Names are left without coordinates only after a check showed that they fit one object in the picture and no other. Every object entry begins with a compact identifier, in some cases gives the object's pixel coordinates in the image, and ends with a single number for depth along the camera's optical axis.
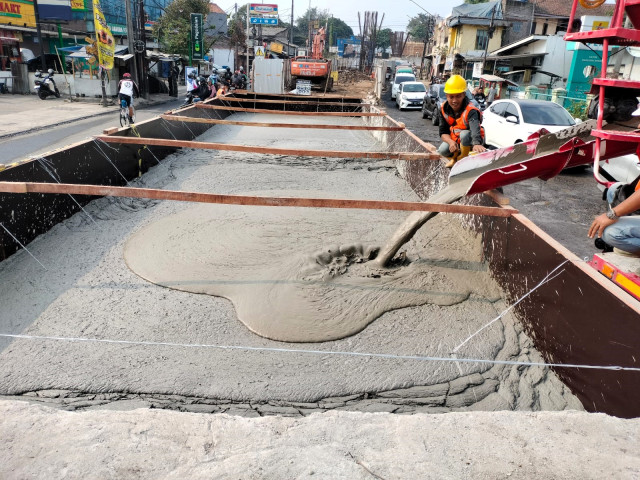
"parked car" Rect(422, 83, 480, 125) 18.47
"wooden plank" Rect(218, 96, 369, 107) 15.88
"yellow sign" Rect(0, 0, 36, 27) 22.47
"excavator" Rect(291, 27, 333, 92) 23.27
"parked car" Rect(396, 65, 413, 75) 32.95
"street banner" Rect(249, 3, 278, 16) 47.88
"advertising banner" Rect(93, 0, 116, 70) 16.62
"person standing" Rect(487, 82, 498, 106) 21.07
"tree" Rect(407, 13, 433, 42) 97.31
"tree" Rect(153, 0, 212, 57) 31.81
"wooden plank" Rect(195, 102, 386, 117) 10.92
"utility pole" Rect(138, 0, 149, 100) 21.94
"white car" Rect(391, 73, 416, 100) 28.28
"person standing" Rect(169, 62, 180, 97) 24.83
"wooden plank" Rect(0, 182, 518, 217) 3.83
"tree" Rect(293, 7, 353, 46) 108.14
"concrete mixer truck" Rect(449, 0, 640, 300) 2.96
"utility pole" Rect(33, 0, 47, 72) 21.30
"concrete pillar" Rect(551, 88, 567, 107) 17.98
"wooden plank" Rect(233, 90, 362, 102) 16.89
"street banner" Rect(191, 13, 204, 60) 27.83
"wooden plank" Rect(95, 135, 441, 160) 6.24
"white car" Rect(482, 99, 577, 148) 10.74
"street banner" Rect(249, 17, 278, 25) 46.56
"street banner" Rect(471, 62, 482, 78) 29.12
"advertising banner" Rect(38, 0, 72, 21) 25.89
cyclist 13.23
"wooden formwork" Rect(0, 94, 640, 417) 2.65
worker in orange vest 5.44
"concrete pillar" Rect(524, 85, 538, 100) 20.04
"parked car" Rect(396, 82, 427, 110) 23.30
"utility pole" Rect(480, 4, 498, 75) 29.16
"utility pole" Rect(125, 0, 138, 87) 18.69
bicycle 13.67
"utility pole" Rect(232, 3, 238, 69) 43.26
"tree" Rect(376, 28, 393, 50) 97.72
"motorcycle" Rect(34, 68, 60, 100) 19.94
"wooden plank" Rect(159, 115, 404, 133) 8.47
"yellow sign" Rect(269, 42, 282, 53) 43.81
